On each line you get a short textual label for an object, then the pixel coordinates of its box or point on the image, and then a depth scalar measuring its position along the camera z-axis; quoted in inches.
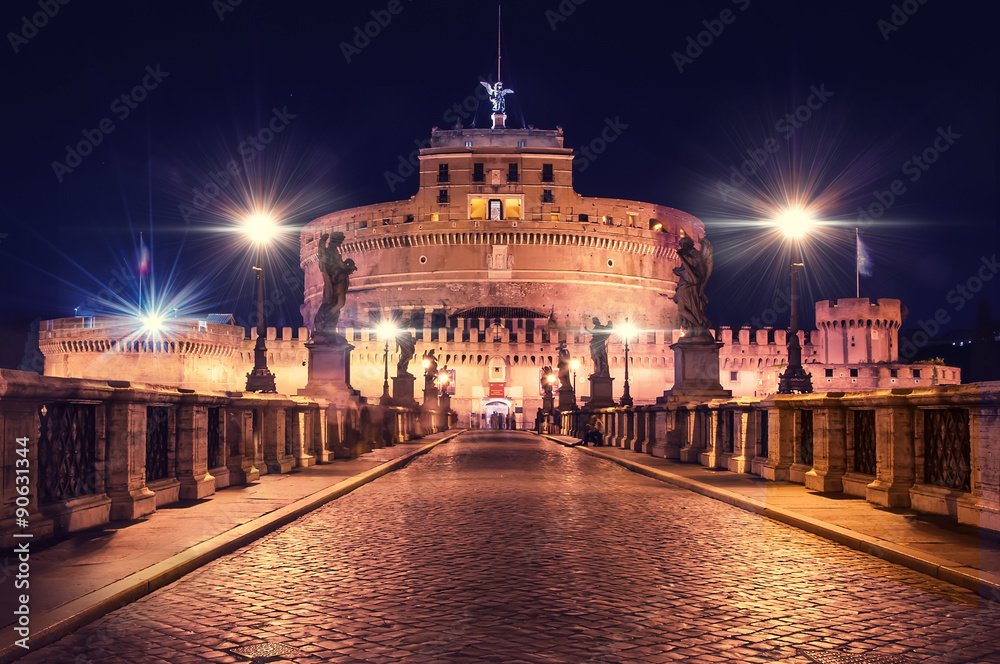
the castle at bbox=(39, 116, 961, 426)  2719.0
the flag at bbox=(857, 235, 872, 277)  2657.5
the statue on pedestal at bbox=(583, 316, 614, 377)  1397.6
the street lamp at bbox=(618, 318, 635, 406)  1344.5
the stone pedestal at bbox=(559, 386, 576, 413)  1780.8
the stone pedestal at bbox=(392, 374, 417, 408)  1619.1
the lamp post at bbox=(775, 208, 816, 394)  701.9
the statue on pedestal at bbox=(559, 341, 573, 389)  1824.1
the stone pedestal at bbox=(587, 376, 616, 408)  1406.3
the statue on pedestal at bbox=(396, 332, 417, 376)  1689.2
